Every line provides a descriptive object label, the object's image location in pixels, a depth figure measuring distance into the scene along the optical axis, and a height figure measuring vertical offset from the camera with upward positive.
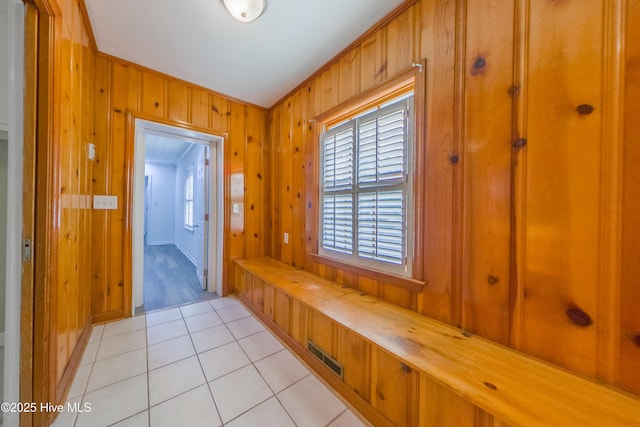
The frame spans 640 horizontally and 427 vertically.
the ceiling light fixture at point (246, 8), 1.45 +1.36
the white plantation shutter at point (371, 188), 1.46 +0.20
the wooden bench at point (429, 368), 0.73 -0.62
